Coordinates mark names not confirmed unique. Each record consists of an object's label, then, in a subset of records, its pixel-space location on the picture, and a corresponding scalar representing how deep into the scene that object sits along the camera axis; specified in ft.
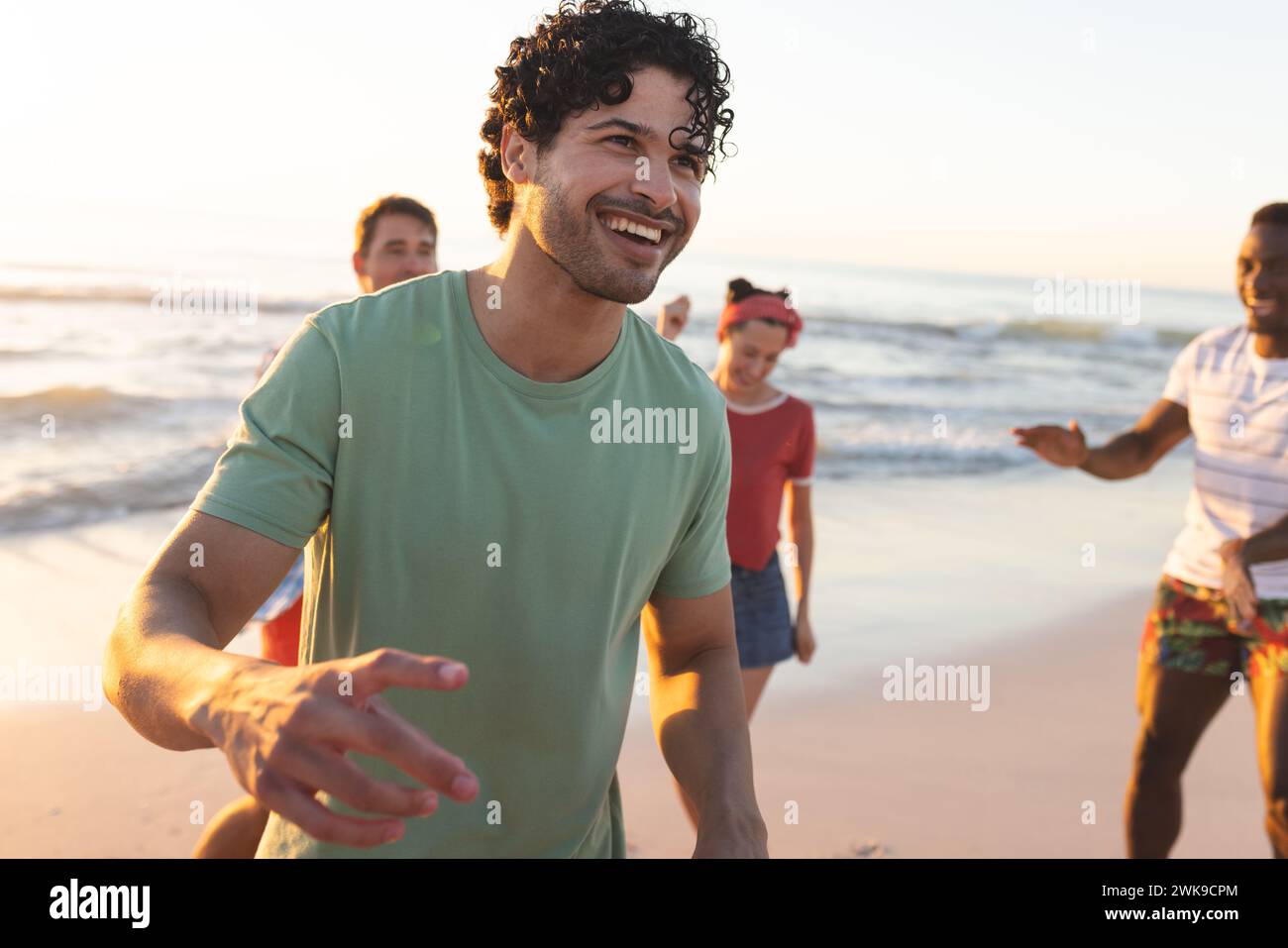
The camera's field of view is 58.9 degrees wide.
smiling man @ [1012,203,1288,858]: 12.35
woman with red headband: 15.23
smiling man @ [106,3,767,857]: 5.66
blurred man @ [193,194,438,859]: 15.66
